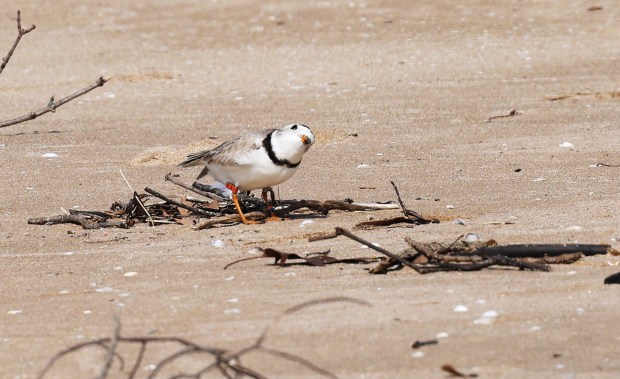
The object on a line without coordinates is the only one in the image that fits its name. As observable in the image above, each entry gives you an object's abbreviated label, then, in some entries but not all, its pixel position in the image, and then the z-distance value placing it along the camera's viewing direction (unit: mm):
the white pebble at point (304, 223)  14563
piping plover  14727
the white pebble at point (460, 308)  9859
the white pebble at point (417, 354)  8852
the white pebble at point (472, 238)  12355
